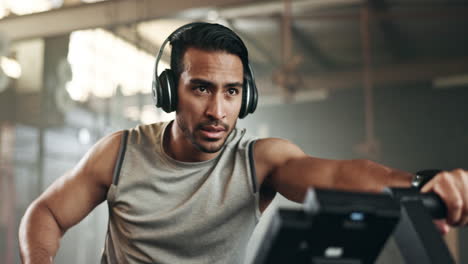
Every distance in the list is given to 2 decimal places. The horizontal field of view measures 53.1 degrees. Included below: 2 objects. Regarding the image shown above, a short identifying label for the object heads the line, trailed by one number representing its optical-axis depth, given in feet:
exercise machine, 1.69
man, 4.29
